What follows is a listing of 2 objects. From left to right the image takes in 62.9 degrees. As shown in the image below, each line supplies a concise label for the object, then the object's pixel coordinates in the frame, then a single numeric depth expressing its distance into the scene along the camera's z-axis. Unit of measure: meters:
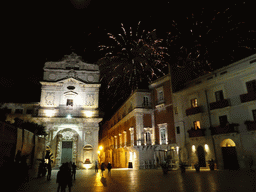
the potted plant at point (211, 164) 21.89
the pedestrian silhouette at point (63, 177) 8.44
